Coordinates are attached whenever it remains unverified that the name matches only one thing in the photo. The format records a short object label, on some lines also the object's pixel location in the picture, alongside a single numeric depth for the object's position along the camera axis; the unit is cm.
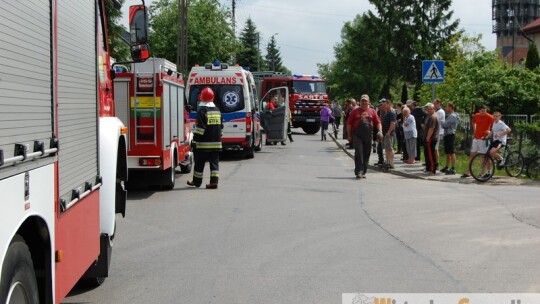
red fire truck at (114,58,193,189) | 1294
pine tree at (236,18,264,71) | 10519
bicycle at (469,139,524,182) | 1670
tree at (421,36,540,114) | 2808
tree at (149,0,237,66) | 4534
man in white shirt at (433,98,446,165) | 2003
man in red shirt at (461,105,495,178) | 1689
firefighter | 1422
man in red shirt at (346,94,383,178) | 1716
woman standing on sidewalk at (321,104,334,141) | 3306
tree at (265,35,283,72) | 15025
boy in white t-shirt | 1669
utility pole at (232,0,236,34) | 6172
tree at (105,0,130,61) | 4188
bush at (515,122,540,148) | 1853
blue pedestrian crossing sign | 1991
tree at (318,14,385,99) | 7138
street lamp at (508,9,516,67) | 15335
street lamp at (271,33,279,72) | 14662
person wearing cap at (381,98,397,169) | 1945
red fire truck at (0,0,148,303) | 344
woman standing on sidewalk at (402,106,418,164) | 1988
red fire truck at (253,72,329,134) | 4112
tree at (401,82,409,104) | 6969
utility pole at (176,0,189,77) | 3275
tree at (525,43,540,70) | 5009
